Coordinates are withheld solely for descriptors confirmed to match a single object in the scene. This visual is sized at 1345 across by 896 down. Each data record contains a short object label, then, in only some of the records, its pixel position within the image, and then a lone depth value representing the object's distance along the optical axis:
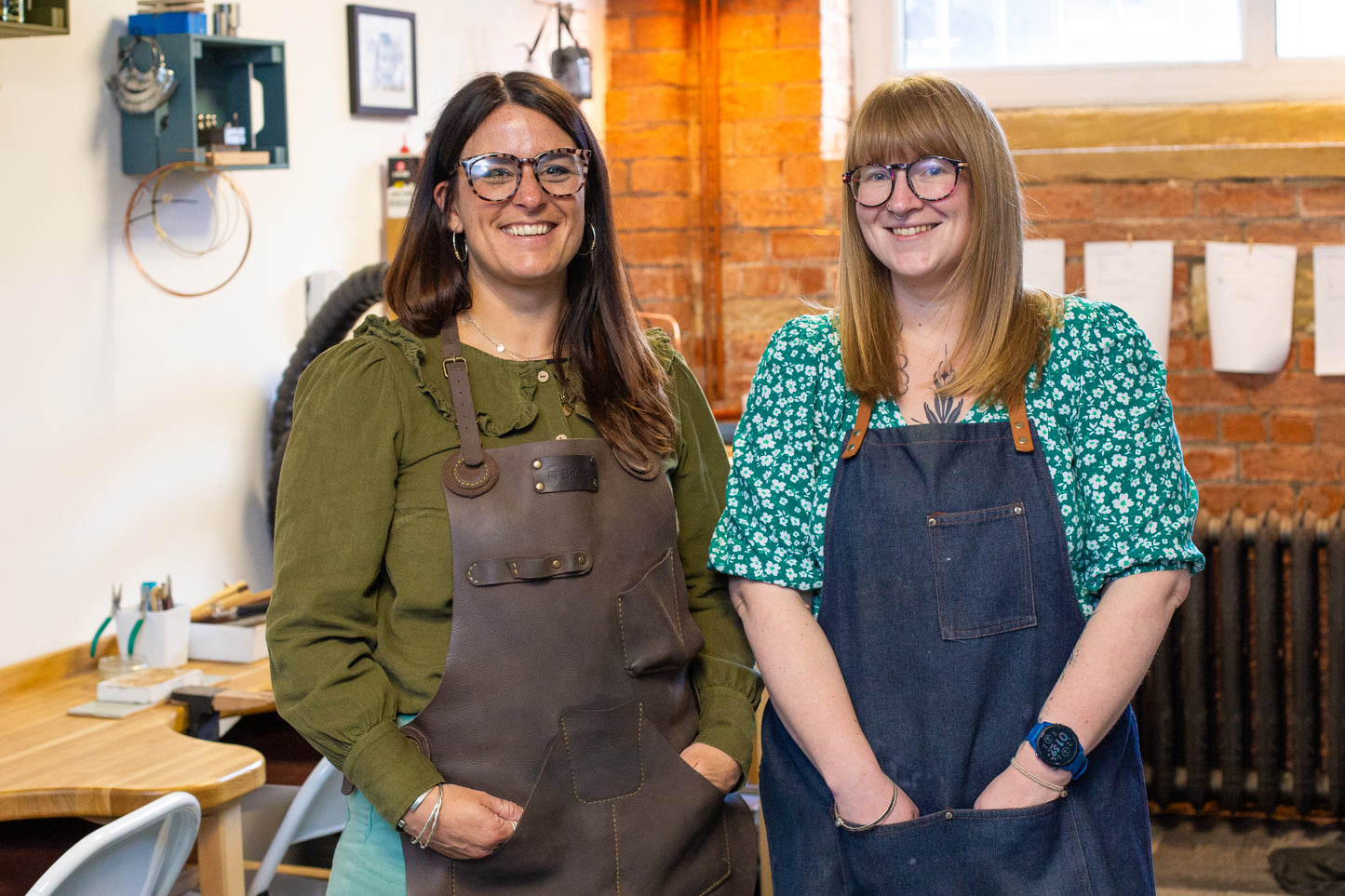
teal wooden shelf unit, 2.45
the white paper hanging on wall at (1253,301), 3.64
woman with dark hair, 1.49
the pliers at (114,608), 2.46
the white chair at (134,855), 1.60
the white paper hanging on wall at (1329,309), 3.62
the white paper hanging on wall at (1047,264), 3.72
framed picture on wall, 3.02
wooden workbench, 1.91
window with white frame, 3.85
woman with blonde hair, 1.50
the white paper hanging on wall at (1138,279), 3.70
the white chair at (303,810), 2.16
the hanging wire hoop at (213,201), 2.50
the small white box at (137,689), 2.31
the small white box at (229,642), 2.55
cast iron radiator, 3.50
